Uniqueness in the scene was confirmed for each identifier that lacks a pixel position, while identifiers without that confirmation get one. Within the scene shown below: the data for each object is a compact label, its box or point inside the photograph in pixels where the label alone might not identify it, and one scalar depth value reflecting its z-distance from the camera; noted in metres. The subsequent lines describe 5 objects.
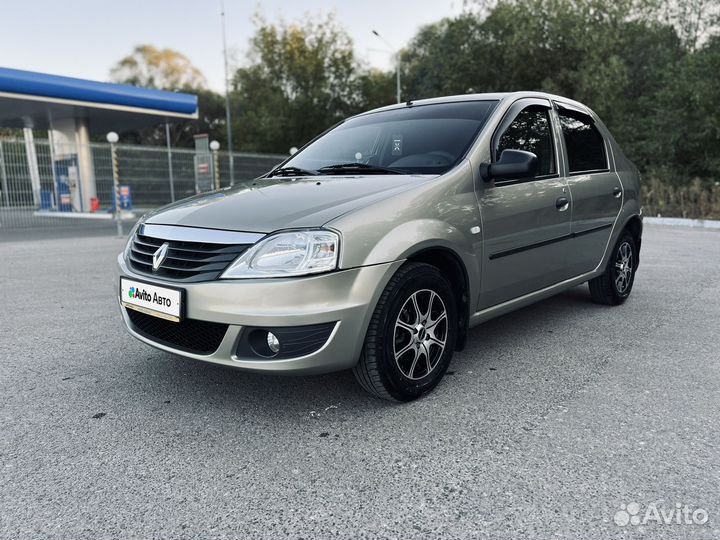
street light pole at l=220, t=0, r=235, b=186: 32.52
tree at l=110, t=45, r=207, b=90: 57.66
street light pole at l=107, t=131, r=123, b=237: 14.46
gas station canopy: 15.79
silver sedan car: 2.56
